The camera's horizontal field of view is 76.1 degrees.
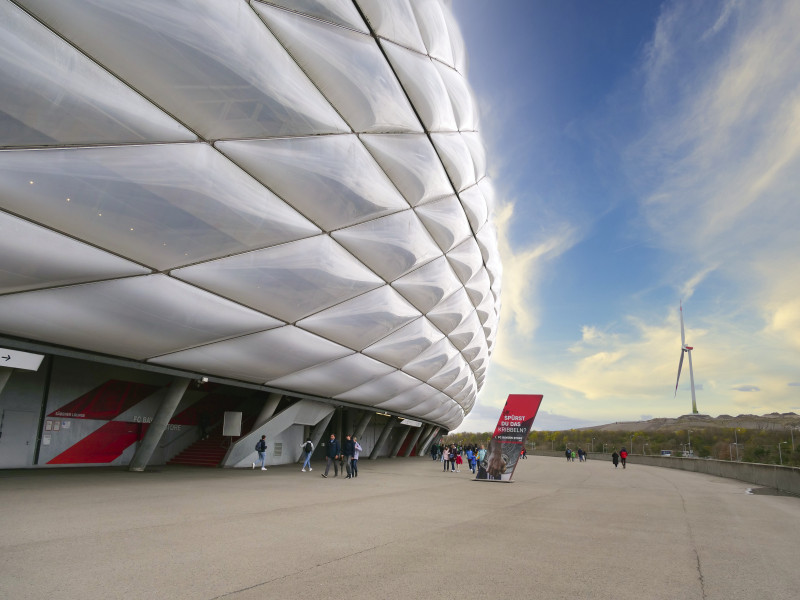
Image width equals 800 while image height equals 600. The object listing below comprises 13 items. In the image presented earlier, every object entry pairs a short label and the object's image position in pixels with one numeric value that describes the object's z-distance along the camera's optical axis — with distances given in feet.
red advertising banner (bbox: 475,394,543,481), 49.49
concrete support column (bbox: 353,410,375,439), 75.72
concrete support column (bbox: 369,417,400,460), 90.99
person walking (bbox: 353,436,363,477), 49.75
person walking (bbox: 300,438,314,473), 55.42
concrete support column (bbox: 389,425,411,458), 110.11
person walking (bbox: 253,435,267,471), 52.08
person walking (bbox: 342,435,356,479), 49.49
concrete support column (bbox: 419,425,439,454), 125.22
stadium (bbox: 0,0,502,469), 22.13
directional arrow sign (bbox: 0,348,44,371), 30.71
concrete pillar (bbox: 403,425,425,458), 115.75
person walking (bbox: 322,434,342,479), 50.65
